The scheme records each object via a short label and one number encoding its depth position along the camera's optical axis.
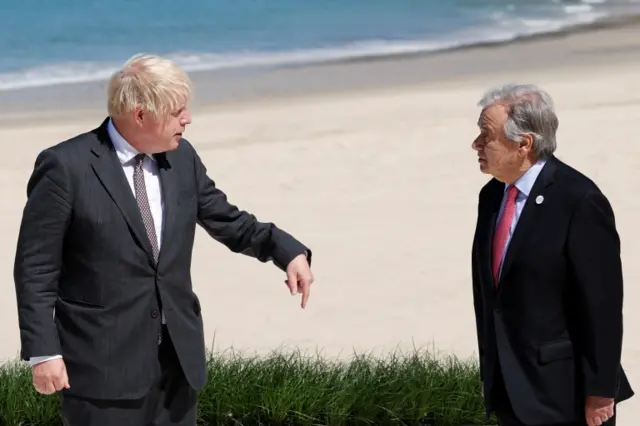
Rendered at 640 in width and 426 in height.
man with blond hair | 7.26
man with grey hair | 7.40
